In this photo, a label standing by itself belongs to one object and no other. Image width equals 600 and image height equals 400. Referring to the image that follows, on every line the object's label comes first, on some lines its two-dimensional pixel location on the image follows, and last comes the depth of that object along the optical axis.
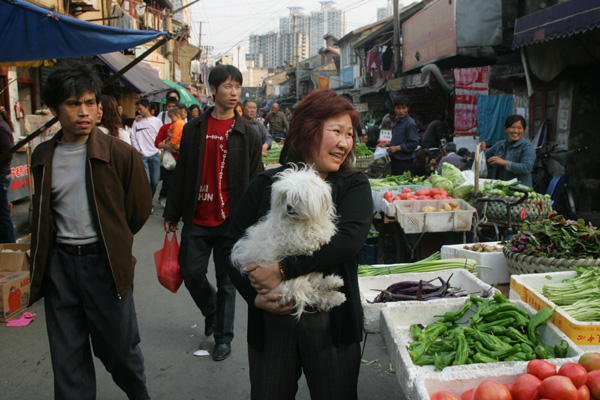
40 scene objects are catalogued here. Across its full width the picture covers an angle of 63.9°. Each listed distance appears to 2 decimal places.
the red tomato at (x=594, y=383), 1.80
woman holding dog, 1.96
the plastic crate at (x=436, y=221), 4.85
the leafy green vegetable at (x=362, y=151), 9.64
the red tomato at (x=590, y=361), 1.95
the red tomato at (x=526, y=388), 1.86
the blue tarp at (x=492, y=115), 11.84
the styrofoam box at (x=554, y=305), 2.45
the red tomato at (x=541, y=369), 1.94
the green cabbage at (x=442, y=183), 5.80
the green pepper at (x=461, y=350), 2.30
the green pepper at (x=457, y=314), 2.78
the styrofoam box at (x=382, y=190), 5.92
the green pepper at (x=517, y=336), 2.44
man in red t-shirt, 3.68
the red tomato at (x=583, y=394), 1.79
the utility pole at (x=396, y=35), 17.66
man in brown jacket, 2.56
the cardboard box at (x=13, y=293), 4.48
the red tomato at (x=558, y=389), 1.75
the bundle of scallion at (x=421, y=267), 3.73
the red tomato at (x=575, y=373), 1.86
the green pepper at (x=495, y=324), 2.57
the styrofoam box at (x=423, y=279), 3.33
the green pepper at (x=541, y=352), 2.28
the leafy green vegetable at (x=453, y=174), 5.82
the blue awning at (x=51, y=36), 4.10
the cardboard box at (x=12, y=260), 4.90
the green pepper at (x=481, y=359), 2.29
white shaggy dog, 1.73
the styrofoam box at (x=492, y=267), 3.94
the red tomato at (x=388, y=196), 5.59
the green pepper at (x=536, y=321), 2.49
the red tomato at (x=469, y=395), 1.92
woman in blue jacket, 5.63
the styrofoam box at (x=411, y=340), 2.04
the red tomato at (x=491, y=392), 1.82
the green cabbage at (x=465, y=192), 5.54
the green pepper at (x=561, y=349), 2.24
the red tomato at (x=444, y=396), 1.84
